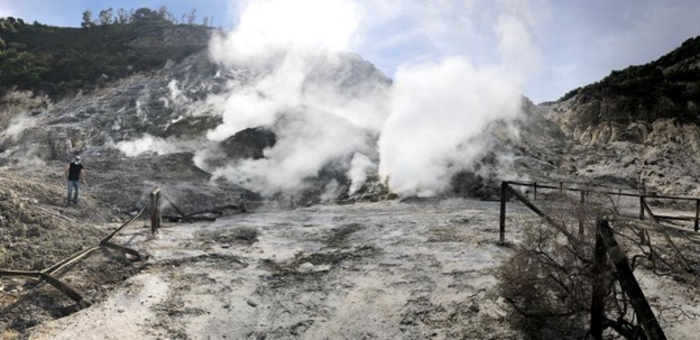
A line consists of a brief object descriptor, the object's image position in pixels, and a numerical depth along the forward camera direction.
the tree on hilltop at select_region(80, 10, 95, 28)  62.00
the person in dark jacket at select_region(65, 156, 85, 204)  10.68
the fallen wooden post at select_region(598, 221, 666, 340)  3.81
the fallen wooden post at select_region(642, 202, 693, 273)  3.90
